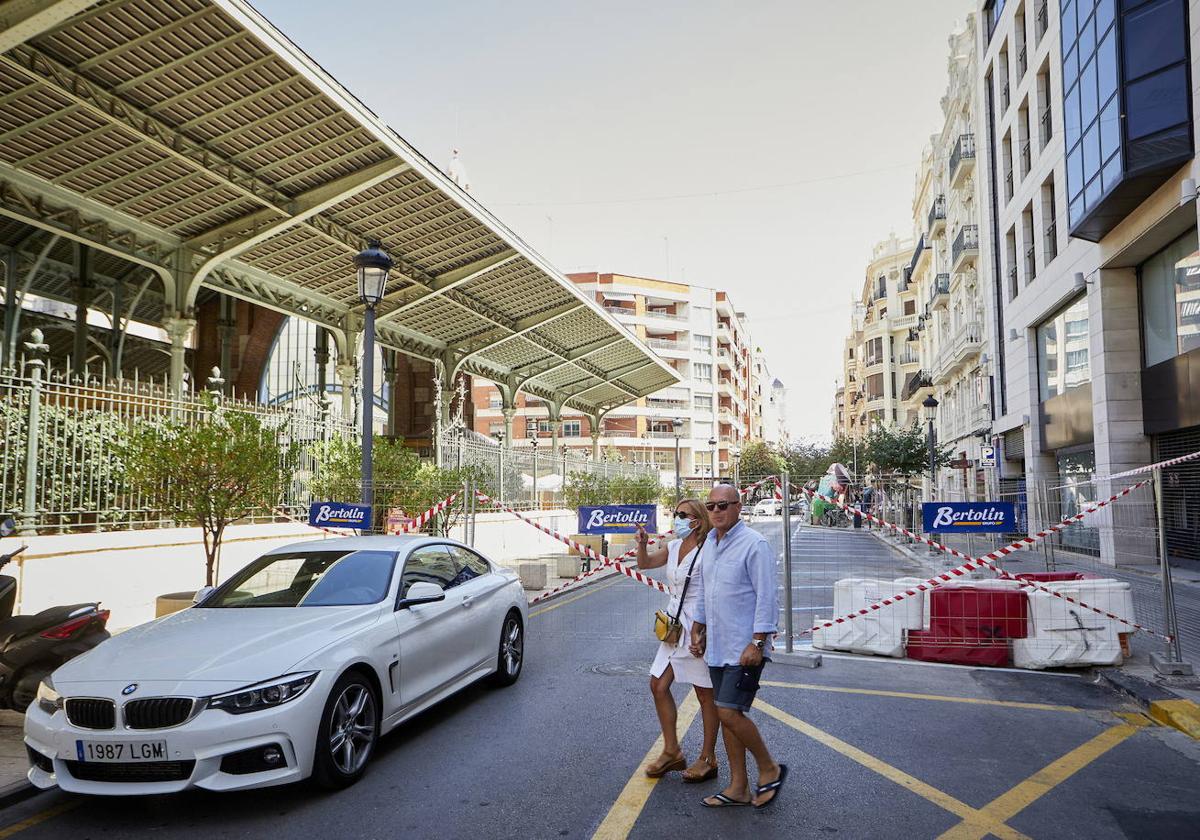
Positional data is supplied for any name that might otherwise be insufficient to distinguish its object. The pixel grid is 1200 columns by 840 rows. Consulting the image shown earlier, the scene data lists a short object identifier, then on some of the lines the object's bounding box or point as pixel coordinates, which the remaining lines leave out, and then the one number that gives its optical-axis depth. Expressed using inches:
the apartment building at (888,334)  2834.6
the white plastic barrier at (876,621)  362.3
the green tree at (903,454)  1473.9
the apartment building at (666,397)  3073.3
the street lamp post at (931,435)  1173.8
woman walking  203.9
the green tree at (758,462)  3334.2
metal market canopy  447.8
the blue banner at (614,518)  459.2
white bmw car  178.2
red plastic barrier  347.6
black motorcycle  240.8
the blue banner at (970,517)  408.2
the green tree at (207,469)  397.7
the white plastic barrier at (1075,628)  335.3
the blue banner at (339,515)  462.0
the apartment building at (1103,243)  600.7
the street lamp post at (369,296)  446.0
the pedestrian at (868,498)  1590.8
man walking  185.0
